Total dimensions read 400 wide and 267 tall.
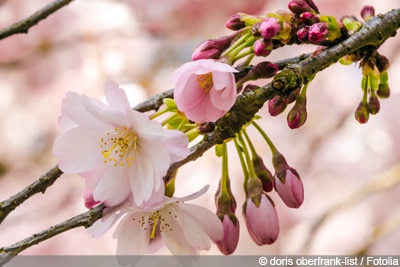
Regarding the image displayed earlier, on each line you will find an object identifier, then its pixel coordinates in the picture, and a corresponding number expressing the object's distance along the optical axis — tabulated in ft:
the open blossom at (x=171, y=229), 2.07
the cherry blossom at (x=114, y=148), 2.01
